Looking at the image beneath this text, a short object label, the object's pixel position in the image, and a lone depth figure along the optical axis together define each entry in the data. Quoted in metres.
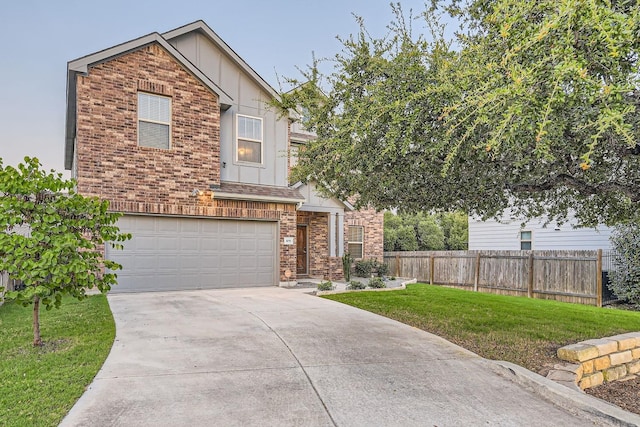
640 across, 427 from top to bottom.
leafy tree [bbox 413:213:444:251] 27.59
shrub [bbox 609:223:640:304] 11.69
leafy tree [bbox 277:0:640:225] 3.06
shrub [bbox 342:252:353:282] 14.64
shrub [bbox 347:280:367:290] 11.53
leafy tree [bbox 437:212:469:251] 28.95
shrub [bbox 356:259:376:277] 16.29
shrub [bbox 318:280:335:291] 11.02
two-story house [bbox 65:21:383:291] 10.31
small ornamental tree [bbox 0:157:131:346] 4.99
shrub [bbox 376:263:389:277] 16.55
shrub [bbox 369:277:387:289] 11.99
